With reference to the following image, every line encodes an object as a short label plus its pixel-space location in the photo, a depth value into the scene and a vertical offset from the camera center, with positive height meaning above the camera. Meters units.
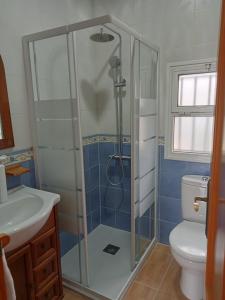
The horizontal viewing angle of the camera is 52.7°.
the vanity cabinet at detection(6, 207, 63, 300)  1.39 -0.99
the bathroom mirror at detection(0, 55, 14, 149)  1.57 -0.03
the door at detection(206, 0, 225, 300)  0.56 -0.23
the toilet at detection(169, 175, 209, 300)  1.62 -0.99
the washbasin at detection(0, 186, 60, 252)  1.18 -0.60
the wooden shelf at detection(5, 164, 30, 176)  1.59 -0.40
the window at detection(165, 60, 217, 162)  2.03 -0.01
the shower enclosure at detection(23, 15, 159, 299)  1.63 -0.26
